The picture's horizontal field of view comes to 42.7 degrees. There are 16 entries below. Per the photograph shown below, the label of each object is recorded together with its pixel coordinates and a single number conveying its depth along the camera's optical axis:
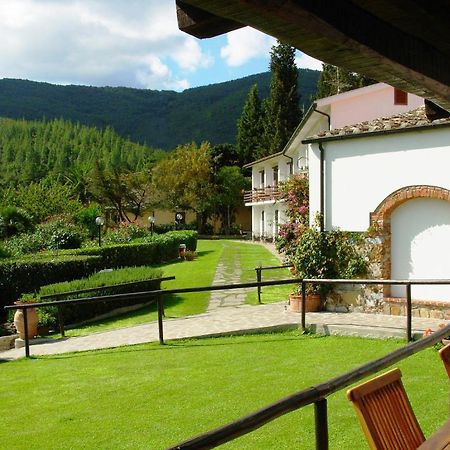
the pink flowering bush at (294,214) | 13.62
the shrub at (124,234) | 29.00
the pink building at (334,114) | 17.77
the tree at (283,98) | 45.53
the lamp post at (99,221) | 23.79
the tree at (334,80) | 35.28
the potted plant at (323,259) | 11.77
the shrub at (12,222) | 27.91
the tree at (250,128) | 54.38
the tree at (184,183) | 48.09
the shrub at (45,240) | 24.09
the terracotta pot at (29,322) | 11.68
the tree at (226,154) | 56.40
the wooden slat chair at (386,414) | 2.56
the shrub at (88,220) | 32.97
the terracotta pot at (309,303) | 11.84
